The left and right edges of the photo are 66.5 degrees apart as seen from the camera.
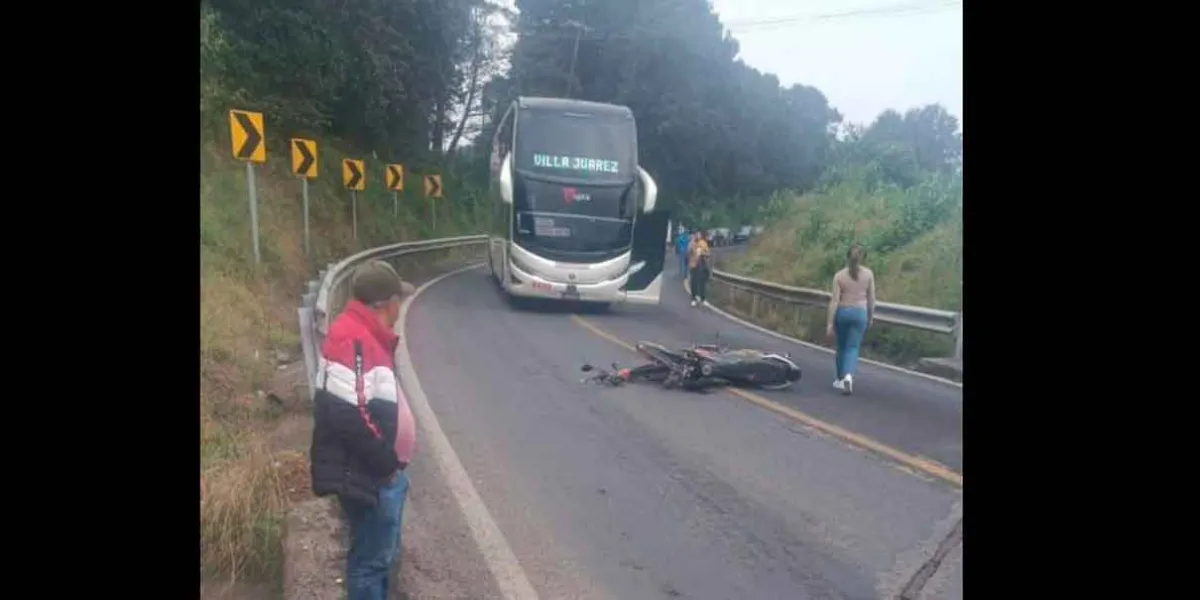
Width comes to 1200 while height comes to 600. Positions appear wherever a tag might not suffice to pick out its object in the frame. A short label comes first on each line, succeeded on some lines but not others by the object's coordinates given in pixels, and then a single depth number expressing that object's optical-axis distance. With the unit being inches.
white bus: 584.4
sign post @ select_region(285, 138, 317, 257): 440.1
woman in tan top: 338.3
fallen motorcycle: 355.6
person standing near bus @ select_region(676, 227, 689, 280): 695.7
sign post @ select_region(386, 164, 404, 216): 697.0
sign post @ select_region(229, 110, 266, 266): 363.9
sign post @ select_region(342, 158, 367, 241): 573.9
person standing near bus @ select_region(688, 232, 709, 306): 672.4
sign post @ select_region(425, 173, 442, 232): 814.2
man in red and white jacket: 126.1
